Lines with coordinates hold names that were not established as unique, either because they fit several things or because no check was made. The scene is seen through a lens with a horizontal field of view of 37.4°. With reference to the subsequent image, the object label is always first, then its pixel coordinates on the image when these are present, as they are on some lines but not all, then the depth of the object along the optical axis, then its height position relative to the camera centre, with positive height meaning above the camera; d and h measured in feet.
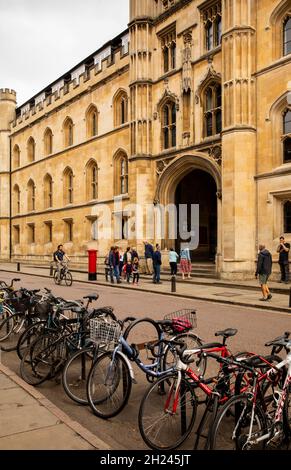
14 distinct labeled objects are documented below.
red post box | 68.28 -3.58
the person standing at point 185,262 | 66.54 -2.95
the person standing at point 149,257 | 69.43 -2.24
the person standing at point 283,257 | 55.42 -1.86
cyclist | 63.62 -2.37
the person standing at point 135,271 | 62.44 -4.03
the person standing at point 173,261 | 67.97 -2.80
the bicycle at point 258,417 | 11.96 -4.98
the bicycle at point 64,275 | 62.75 -4.57
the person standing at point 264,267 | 44.19 -2.52
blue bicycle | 15.65 -4.73
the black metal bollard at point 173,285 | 51.52 -5.03
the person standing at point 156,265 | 61.77 -3.13
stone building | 61.11 +20.96
